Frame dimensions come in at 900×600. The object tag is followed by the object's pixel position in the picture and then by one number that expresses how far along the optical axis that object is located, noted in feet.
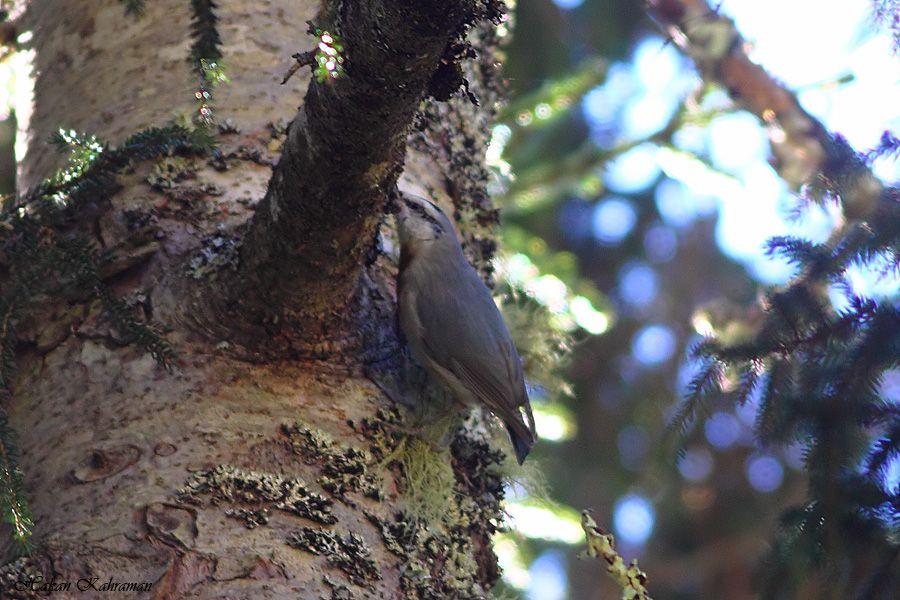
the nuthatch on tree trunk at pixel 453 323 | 18.64
